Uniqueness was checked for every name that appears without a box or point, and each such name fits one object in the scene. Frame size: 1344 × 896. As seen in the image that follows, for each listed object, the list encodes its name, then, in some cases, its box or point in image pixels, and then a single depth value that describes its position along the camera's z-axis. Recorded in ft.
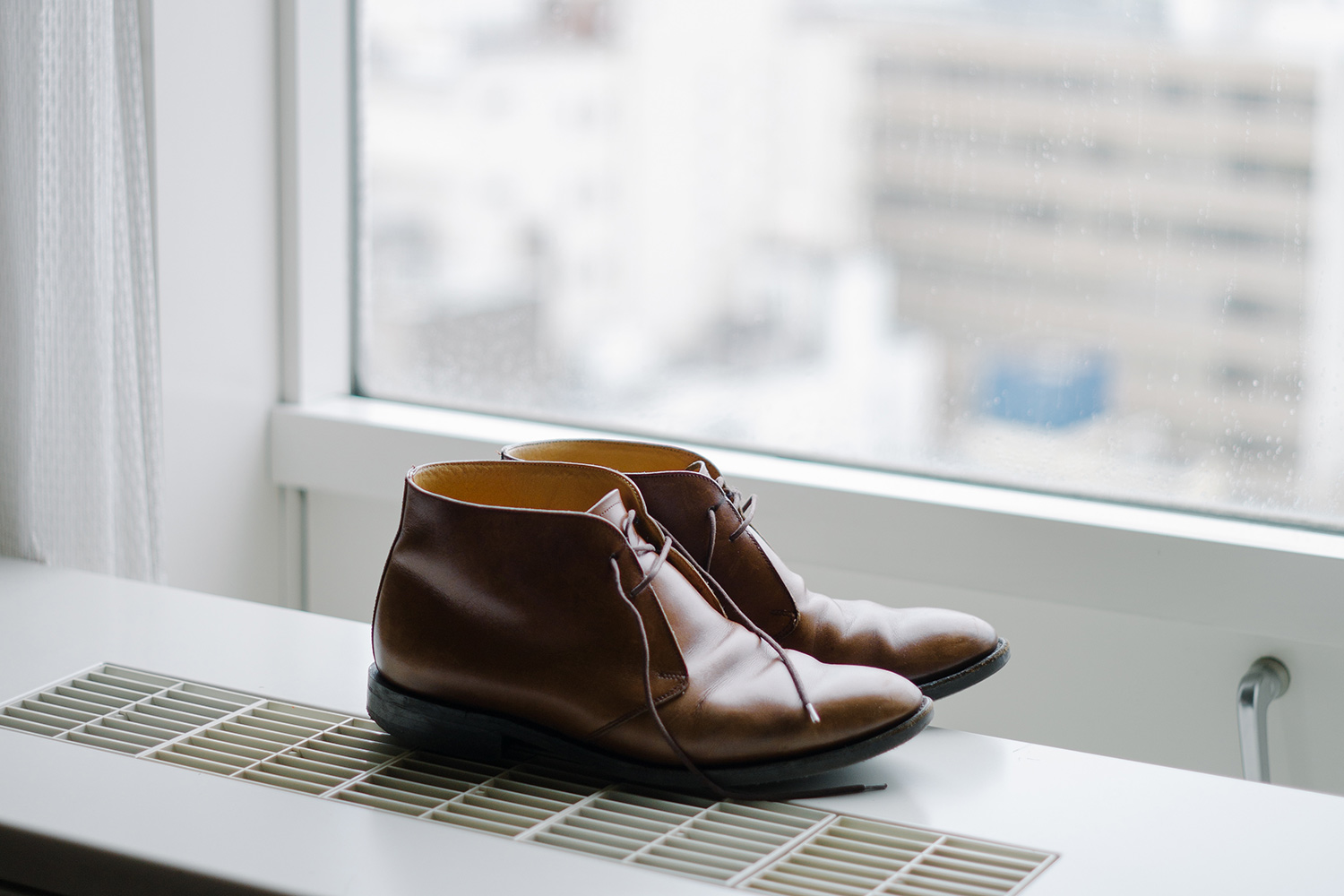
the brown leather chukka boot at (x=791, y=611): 5.71
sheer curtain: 6.75
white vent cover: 5.24
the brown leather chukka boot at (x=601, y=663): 5.39
